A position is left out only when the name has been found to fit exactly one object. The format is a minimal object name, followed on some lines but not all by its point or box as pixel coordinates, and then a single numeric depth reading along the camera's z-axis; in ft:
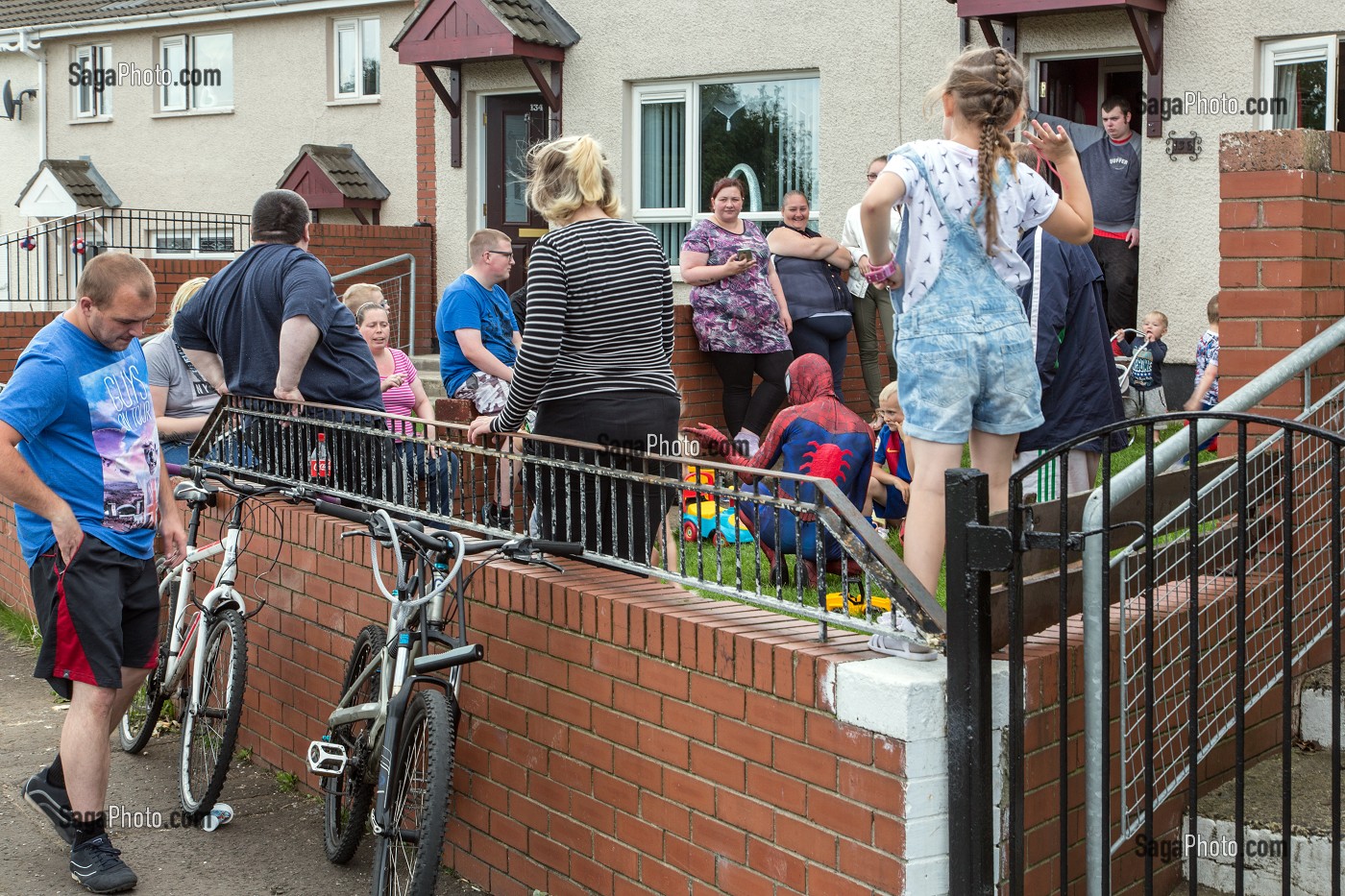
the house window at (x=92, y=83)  72.95
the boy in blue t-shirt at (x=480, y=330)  24.17
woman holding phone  30.22
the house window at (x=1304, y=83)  35.12
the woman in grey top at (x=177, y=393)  23.07
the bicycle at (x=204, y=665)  17.85
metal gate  10.52
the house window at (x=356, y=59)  61.11
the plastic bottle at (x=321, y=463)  19.92
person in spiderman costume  20.42
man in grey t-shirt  36.65
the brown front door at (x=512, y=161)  51.78
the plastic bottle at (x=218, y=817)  17.84
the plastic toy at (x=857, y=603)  12.82
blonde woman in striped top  15.51
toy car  13.19
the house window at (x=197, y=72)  67.31
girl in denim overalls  12.72
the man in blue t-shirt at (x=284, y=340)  19.75
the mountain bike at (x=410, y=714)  13.80
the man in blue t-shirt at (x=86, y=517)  16.05
